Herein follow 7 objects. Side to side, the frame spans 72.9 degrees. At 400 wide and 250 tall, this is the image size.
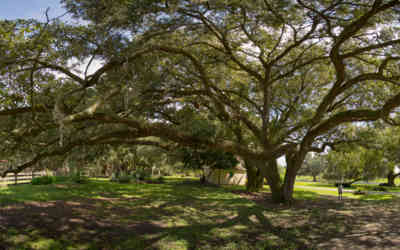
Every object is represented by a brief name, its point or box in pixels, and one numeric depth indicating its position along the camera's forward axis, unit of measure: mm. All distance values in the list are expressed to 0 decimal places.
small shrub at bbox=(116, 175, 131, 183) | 29672
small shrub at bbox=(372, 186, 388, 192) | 29808
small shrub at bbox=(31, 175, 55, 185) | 19250
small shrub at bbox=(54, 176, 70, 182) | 22409
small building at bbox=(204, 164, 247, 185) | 35844
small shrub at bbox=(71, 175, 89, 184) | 23706
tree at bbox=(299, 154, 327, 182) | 72812
